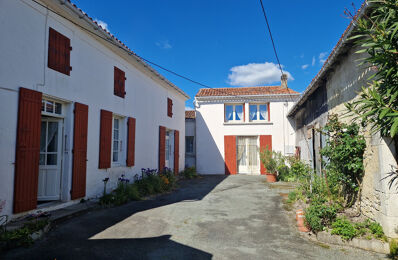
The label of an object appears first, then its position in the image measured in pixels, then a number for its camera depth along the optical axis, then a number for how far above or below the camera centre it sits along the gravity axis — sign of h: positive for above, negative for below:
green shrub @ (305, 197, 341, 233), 4.11 -1.17
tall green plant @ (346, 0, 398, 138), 2.41 +0.90
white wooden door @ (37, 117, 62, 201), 5.44 -0.31
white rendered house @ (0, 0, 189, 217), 4.26 +0.95
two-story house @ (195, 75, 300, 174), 13.26 +1.16
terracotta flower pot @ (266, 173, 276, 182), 10.89 -1.26
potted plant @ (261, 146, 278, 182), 10.93 -0.74
